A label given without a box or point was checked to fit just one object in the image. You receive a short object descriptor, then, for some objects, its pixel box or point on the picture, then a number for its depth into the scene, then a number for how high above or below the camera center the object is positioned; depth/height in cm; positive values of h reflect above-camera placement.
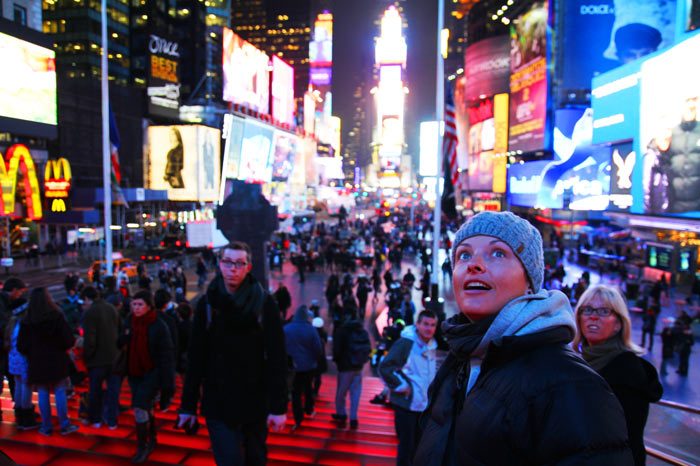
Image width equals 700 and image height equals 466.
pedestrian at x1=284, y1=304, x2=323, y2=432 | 658 -177
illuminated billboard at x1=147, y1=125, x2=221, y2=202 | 4700 +346
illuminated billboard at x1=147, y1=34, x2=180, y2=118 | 4962 +1152
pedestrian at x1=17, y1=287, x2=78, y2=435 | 525 -150
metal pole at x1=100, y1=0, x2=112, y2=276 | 1439 +135
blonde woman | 289 -83
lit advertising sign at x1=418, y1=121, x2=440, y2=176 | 3886 +440
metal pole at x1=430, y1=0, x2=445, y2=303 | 1418 +247
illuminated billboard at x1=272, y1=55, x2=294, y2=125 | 5528 +1164
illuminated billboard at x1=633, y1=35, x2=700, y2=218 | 1911 +290
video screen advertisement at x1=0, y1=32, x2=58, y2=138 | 1983 +434
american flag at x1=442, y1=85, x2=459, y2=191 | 1423 +171
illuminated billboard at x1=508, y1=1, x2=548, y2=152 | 4438 +1099
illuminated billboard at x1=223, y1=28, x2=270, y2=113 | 4492 +1130
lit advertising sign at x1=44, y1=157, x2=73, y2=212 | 3431 +97
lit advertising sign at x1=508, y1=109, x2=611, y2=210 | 3603 +264
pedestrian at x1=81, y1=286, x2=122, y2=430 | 554 -165
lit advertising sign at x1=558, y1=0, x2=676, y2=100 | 4166 +1273
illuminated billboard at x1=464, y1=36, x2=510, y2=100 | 5862 +1535
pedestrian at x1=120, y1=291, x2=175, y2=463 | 462 -144
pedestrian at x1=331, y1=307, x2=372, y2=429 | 659 -198
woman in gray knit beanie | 136 -47
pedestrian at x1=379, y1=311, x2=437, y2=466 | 464 -146
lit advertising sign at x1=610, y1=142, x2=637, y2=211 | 2834 +175
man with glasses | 364 -113
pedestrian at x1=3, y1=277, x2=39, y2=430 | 541 -174
